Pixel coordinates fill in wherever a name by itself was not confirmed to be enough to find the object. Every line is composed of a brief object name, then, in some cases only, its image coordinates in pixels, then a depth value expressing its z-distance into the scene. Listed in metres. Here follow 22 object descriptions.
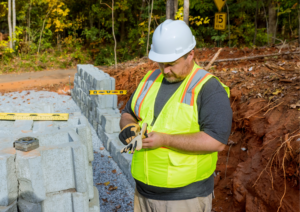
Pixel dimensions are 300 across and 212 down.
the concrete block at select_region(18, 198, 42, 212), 2.19
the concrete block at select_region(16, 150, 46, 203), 2.09
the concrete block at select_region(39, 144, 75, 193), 2.19
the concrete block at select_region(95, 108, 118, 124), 5.95
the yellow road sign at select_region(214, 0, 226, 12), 10.08
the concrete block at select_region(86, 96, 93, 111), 7.07
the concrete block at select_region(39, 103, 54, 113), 3.73
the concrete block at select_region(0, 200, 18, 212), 2.05
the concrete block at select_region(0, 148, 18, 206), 2.01
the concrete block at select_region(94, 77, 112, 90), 6.11
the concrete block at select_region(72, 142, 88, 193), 2.26
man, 1.68
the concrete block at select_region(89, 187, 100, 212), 2.65
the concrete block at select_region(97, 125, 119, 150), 5.31
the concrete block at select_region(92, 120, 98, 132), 6.47
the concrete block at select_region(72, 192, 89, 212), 2.34
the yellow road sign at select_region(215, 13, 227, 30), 10.49
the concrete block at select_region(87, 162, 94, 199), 2.59
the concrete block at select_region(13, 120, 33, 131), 2.74
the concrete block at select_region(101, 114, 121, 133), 5.43
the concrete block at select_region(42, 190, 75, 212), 2.26
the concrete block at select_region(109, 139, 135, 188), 4.15
